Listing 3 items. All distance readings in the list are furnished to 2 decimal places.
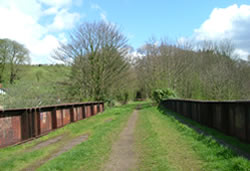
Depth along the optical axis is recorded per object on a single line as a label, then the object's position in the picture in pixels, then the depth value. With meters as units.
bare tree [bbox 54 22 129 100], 32.19
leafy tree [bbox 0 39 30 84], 41.47
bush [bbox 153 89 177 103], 34.06
